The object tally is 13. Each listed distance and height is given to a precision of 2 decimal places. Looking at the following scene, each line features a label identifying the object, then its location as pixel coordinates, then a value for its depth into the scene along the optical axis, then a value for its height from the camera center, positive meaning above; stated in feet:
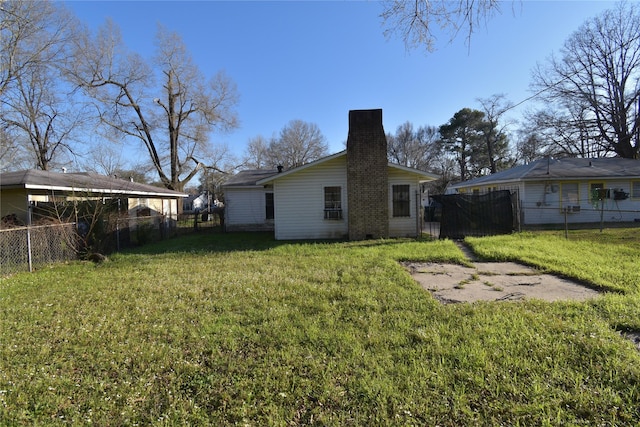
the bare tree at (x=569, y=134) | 89.54 +23.27
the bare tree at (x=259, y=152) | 164.62 +36.07
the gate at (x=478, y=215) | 41.29 -0.22
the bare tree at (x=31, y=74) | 51.78 +30.73
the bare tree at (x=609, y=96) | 81.97 +31.72
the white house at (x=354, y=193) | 40.01 +3.24
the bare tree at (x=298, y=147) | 155.33 +36.23
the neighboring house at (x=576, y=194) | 56.49 +3.10
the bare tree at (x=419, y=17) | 13.63 +8.85
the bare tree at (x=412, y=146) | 151.33 +34.30
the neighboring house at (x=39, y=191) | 32.81 +4.13
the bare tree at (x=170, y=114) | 81.66 +33.61
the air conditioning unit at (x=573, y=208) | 56.26 +0.45
